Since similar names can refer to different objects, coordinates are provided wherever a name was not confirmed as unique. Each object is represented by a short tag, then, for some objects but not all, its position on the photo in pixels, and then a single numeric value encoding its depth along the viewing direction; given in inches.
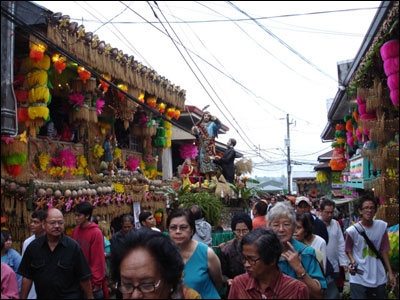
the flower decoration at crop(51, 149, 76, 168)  436.5
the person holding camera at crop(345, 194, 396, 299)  200.7
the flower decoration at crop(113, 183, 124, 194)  430.8
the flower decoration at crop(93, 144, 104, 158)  497.4
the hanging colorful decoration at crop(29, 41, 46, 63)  336.5
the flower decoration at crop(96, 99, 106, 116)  482.0
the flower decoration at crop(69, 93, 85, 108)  452.1
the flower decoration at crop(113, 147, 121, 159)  549.6
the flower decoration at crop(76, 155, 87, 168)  475.5
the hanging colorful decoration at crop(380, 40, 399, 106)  241.9
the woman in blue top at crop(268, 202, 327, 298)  121.4
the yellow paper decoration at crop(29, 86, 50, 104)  345.4
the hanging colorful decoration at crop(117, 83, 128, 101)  476.4
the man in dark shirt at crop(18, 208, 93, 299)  162.9
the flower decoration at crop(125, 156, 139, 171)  594.7
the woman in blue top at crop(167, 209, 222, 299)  135.9
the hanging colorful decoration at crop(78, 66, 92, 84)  417.8
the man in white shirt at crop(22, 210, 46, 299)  216.7
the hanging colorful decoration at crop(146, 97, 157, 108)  561.9
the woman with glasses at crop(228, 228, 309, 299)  104.3
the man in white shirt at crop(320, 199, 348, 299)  225.6
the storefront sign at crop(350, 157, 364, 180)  417.6
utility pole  1378.1
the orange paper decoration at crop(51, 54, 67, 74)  372.5
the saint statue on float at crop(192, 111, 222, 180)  479.2
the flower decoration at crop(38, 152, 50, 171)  405.7
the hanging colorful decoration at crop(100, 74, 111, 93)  445.4
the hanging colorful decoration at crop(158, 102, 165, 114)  599.5
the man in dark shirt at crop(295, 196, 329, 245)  226.8
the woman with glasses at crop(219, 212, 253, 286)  177.6
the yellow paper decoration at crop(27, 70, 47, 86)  351.6
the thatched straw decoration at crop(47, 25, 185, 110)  368.0
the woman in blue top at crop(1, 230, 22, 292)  209.2
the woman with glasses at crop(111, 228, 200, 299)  82.1
